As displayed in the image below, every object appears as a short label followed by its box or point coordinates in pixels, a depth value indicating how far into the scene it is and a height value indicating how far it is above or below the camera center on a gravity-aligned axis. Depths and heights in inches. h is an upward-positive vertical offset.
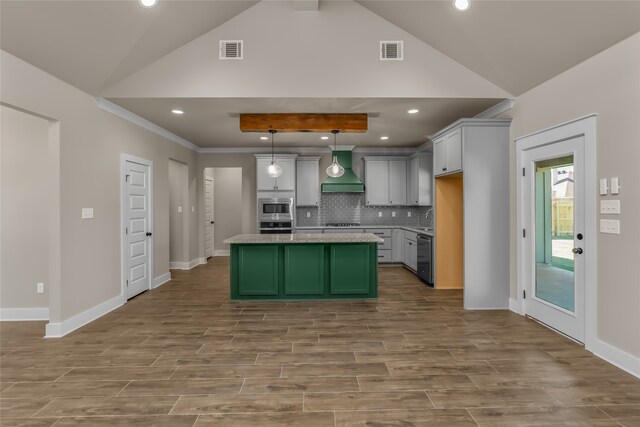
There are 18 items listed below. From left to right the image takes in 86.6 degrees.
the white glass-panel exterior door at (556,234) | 129.0 -9.5
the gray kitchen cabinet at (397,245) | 294.5 -28.4
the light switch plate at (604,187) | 115.2 +8.2
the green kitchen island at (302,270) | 191.0 -32.0
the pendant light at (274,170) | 199.9 +25.9
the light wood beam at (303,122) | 191.8 +52.0
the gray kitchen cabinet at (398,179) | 303.4 +30.2
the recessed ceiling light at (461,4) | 124.0 +76.7
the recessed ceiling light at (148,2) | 120.4 +76.0
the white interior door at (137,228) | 193.0 -7.8
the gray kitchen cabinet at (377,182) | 303.1 +27.7
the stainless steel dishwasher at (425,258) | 221.6 -31.1
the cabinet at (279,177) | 287.3 +32.1
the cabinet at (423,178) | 284.7 +29.2
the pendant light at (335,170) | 197.9 +25.4
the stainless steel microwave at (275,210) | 285.3 +3.2
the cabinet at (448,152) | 181.3 +34.5
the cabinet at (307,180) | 296.2 +29.2
